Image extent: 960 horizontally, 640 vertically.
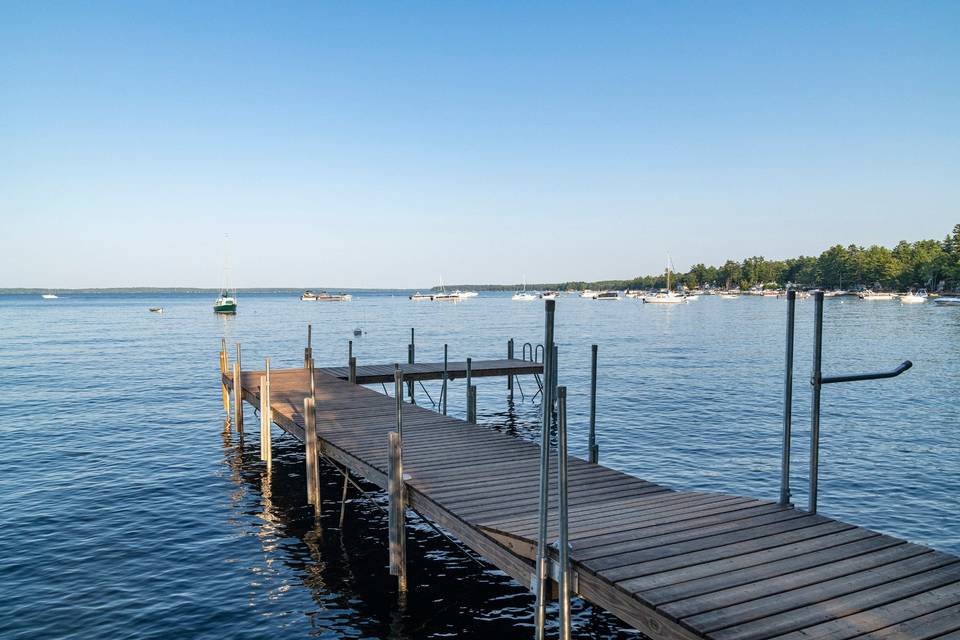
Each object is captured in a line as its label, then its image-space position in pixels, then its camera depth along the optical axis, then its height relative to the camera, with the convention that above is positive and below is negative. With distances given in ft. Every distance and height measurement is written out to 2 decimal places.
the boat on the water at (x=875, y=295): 550.77 -11.04
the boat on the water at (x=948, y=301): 420.36 -12.51
